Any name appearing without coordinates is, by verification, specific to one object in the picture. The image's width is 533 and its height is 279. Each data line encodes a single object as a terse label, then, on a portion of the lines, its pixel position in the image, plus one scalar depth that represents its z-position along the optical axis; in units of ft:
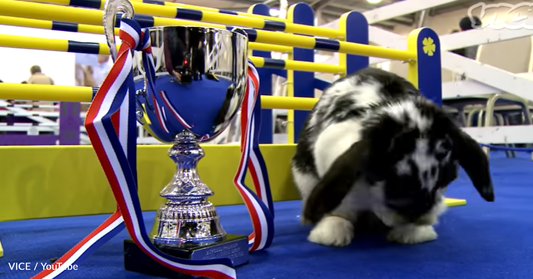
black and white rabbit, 3.28
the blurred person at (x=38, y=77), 16.90
